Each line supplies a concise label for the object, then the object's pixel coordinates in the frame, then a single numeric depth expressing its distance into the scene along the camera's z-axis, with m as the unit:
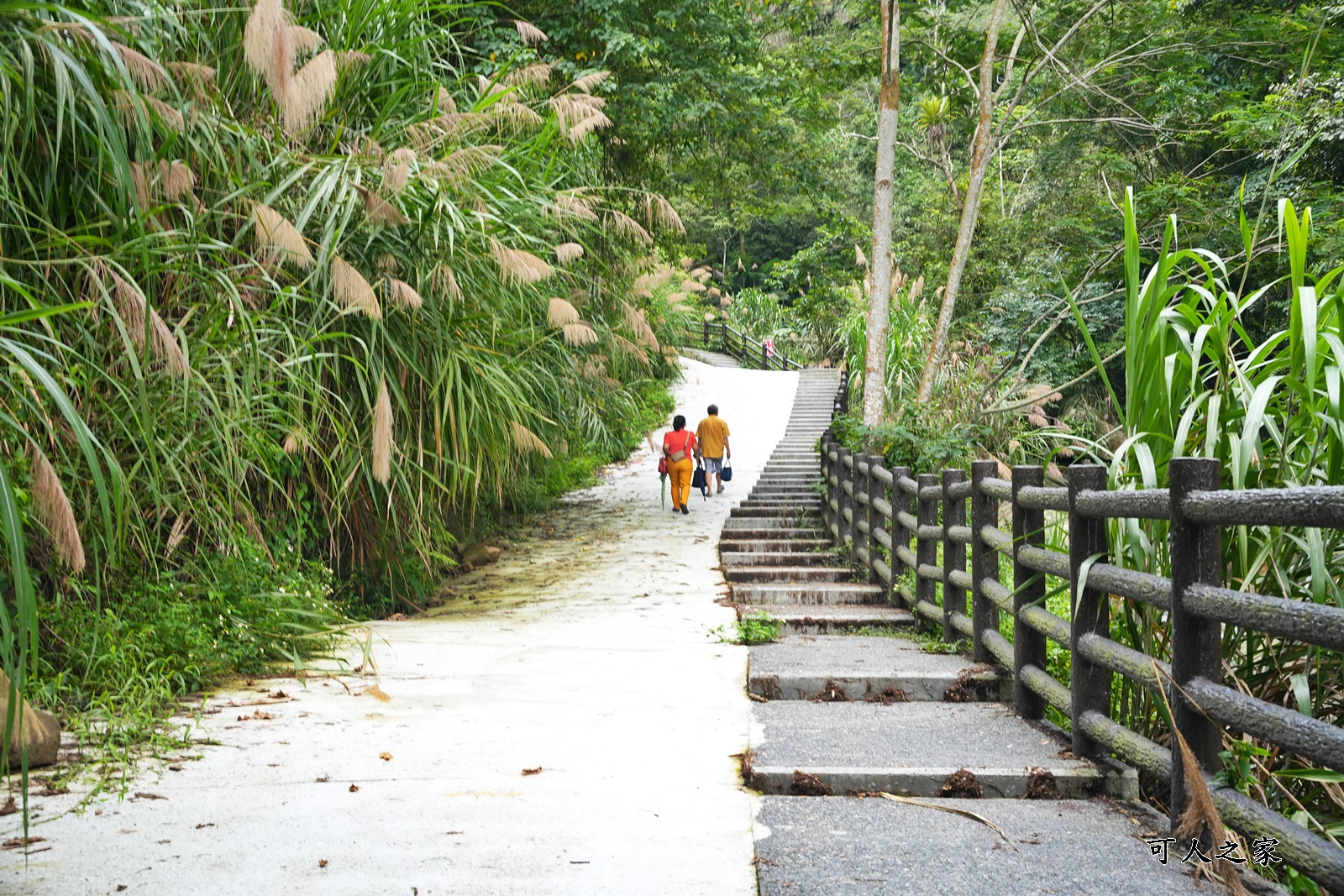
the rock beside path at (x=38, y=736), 3.62
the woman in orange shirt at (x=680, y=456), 14.35
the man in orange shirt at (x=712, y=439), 16.06
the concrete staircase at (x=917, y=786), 2.88
